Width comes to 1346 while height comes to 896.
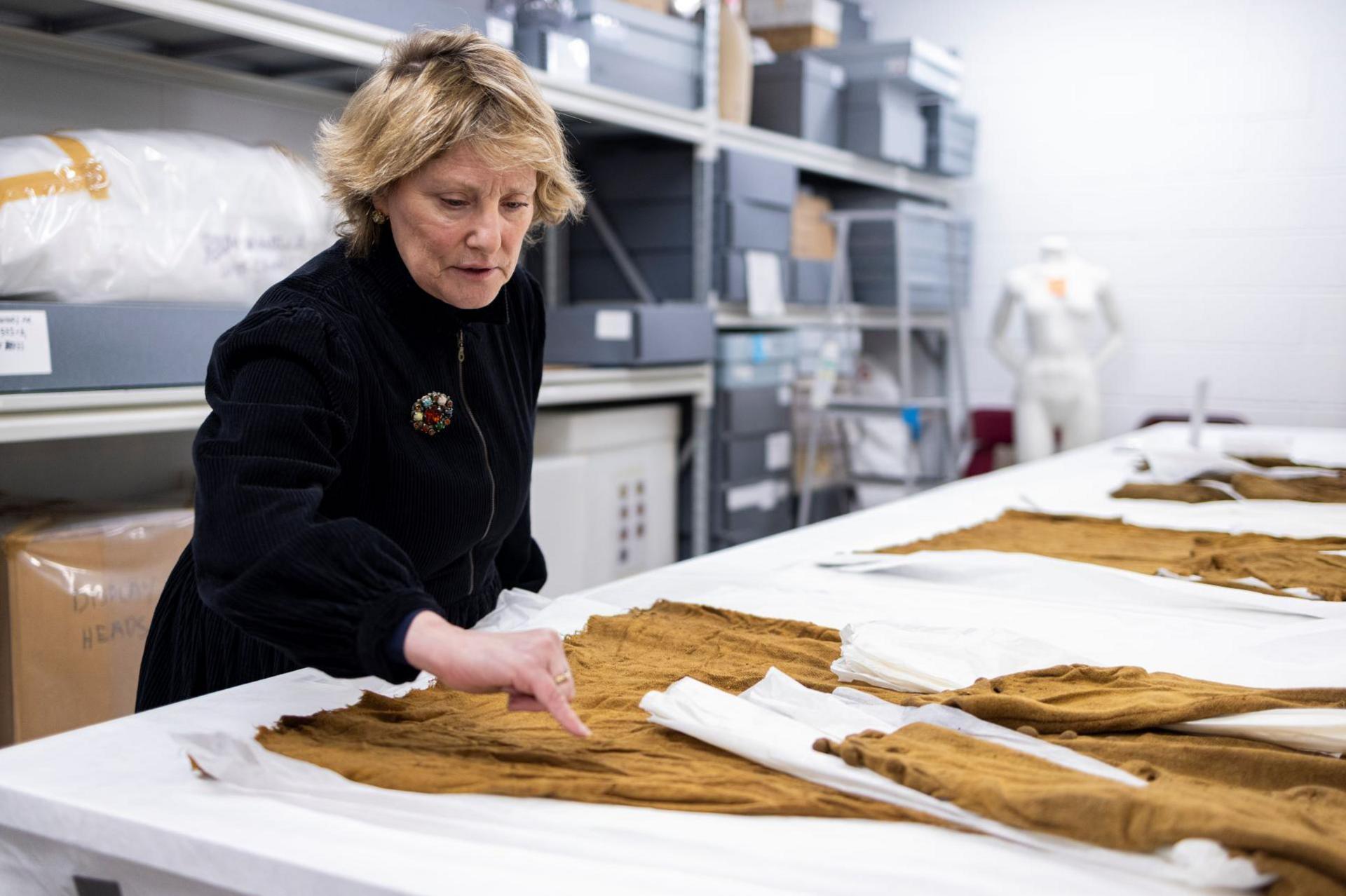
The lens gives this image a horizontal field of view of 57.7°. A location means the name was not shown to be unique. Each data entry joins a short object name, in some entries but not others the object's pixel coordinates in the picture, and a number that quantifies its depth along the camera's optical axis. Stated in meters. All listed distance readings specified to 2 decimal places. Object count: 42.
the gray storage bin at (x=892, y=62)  4.19
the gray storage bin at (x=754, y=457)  3.61
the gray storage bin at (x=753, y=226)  3.55
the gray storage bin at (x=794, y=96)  3.96
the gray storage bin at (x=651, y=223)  3.52
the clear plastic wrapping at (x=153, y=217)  1.72
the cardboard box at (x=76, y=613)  1.68
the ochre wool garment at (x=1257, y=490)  2.05
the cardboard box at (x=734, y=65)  3.57
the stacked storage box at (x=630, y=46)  2.82
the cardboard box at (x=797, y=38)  4.41
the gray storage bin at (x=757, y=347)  3.57
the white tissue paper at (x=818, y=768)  0.61
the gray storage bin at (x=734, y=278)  3.57
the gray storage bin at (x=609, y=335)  3.04
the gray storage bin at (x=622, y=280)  3.54
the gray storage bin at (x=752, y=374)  3.58
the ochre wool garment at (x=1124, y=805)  0.61
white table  0.64
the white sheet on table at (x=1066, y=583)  1.30
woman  0.80
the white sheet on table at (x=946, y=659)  0.96
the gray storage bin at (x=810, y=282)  4.05
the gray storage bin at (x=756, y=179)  3.54
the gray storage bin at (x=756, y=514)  3.65
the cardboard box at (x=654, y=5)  3.28
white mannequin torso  4.35
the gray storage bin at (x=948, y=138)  4.67
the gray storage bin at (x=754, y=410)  3.59
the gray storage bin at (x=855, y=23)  4.77
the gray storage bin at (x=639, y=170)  3.51
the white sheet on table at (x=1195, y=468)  2.20
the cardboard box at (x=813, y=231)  4.20
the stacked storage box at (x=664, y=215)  3.52
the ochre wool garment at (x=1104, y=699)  0.85
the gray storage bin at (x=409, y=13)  2.21
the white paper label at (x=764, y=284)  3.68
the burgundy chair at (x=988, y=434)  4.81
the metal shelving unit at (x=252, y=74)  1.85
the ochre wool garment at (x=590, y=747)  0.74
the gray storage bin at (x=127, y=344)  1.73
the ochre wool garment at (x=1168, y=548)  1.44
